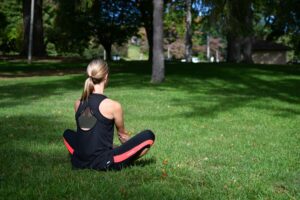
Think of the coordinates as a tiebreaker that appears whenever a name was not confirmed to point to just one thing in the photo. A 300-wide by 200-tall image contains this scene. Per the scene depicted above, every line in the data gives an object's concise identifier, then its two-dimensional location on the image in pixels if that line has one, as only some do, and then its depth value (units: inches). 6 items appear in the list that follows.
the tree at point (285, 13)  1131.9
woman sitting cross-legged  230.8
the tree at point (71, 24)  1503.3
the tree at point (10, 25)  2219.5
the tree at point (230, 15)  839.1
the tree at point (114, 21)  1606.8
